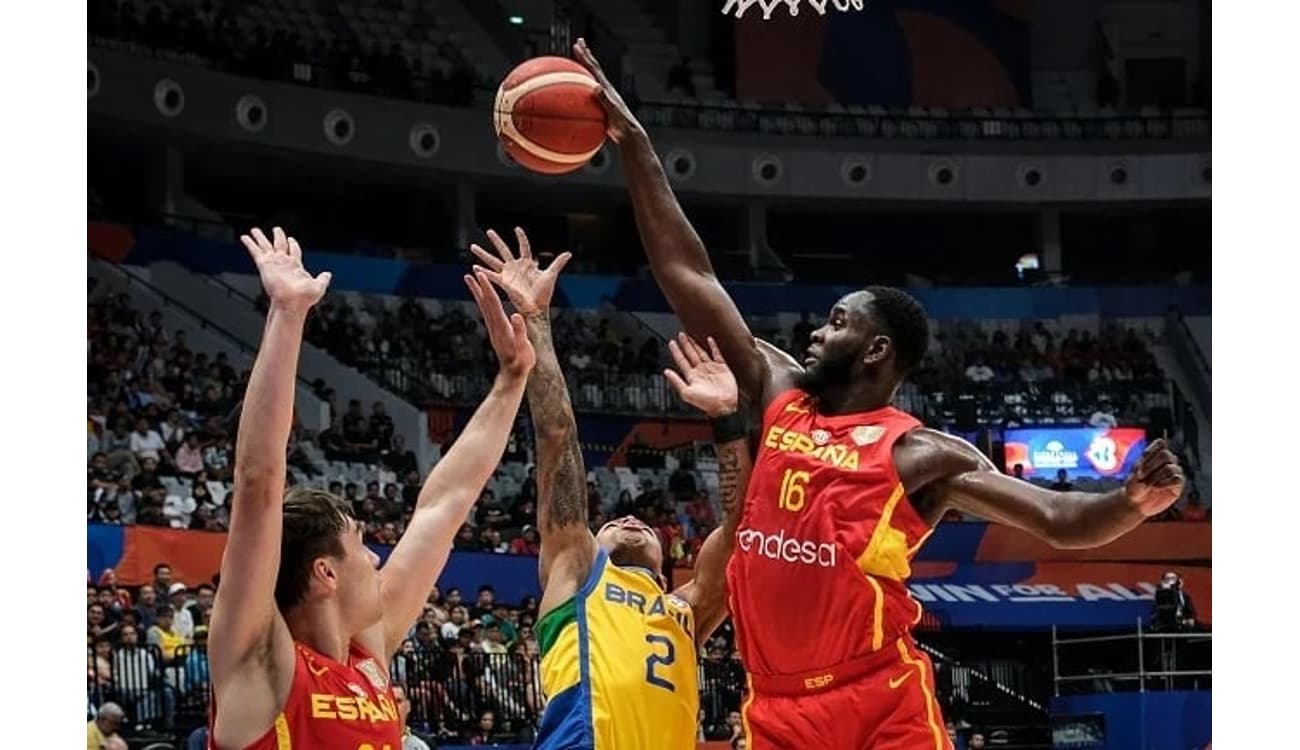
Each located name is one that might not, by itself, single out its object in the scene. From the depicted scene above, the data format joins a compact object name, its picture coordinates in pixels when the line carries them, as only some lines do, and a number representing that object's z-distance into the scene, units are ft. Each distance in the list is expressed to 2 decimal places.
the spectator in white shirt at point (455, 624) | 48.60
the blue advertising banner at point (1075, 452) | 78.69
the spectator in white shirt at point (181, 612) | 42.73
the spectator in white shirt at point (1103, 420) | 80.38
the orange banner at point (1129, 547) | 72.02
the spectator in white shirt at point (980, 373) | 85.89
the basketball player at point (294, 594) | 11.45
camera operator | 57.67
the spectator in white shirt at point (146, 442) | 56.49
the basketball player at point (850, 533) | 15.70
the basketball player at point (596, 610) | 17.99
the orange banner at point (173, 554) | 49.65
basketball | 18.99
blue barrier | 52.31
